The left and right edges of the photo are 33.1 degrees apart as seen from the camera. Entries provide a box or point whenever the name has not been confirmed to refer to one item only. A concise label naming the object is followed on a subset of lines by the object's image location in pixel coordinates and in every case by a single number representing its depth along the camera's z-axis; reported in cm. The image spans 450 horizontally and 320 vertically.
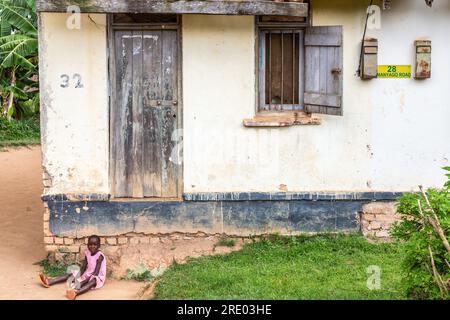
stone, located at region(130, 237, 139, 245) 895
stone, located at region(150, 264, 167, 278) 840
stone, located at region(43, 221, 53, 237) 886
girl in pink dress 810
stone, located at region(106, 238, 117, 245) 893
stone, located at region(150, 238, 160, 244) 895
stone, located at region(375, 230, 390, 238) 900
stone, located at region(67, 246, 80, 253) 888
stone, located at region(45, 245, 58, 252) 889
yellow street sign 888
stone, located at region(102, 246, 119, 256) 889
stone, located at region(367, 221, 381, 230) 899
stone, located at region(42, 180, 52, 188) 883
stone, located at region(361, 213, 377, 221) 899
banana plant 1789
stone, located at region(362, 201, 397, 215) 899
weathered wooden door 890
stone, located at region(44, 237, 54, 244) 890
